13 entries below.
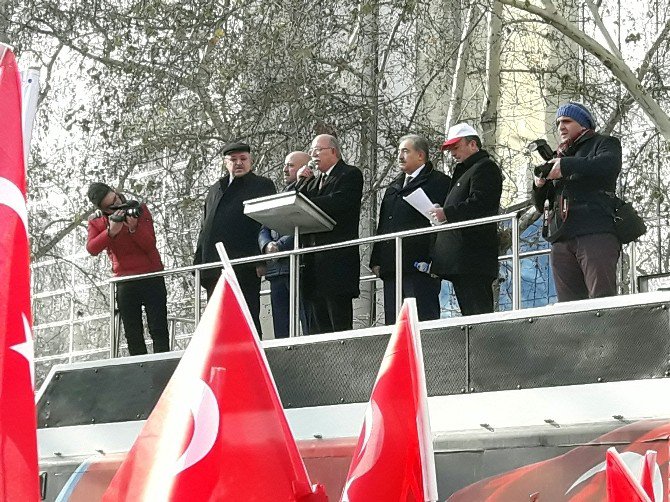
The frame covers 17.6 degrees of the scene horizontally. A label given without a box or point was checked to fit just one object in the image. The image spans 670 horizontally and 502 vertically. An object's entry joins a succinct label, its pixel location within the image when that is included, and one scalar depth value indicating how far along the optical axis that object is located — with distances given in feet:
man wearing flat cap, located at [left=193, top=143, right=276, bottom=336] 48.71
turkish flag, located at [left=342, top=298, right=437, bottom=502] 24.70
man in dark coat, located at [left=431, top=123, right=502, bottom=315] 43.20
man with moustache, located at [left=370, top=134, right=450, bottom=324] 44.83
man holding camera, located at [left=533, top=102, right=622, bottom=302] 39.94
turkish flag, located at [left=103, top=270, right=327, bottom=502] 19.55
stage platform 38.52
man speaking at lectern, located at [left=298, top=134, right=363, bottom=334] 45.84
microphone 47.50
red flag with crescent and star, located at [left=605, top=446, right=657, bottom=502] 23.86
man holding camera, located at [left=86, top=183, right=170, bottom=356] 51.95
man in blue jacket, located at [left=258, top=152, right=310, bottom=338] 48.74
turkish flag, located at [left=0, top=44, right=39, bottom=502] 17.14
